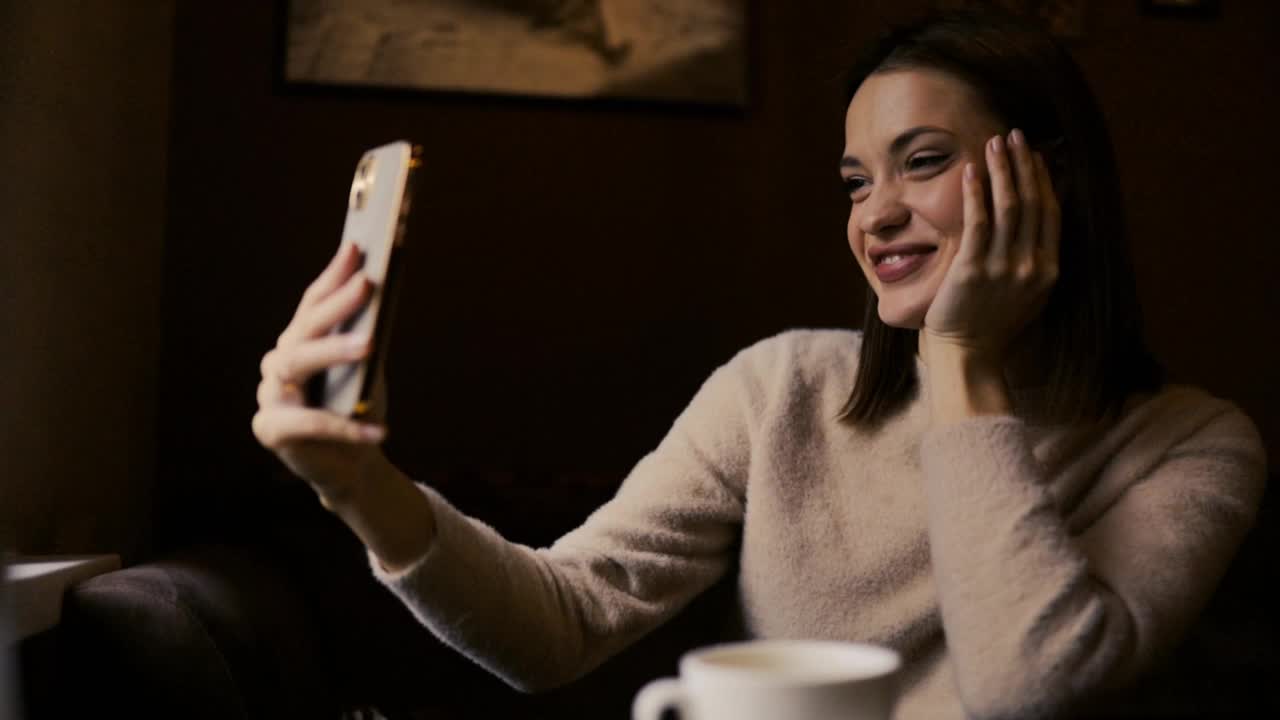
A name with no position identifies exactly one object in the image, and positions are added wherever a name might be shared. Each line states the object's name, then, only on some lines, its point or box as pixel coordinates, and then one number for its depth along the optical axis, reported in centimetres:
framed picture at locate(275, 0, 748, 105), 220
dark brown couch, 112
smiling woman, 99
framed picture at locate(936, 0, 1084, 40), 240
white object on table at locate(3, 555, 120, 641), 106
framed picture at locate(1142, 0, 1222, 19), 244
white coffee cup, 56
